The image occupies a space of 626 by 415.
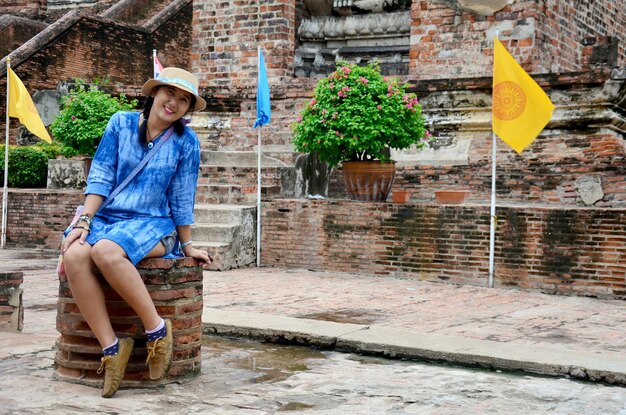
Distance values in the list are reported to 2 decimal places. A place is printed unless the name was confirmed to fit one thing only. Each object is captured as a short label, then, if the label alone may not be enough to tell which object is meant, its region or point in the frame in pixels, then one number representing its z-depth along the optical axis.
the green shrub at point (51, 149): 13.78
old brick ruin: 8.64
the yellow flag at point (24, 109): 12.34
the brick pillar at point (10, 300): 5.61
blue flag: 10.40
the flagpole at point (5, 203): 12.45
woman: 4.05
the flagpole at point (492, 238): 8.74
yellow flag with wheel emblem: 8.70
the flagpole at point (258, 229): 10.29
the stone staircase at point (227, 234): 9.82
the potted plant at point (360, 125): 9.62
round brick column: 4.23
